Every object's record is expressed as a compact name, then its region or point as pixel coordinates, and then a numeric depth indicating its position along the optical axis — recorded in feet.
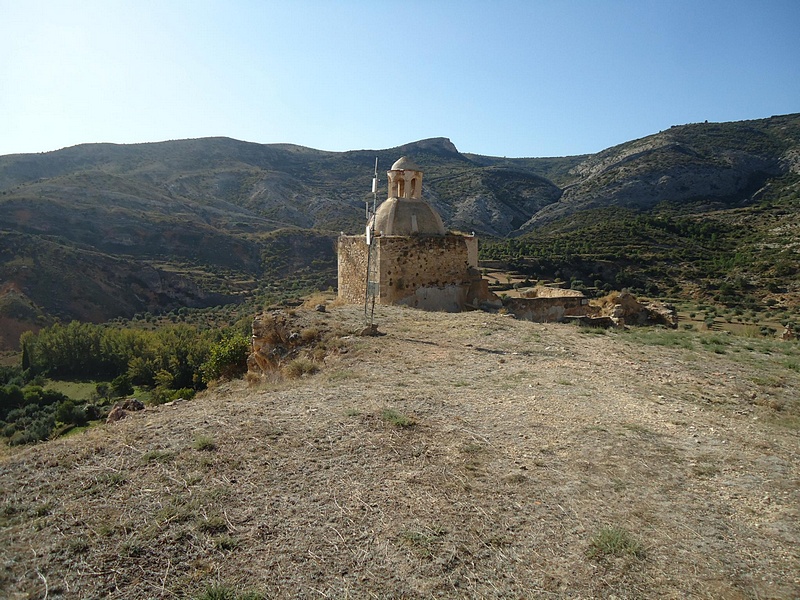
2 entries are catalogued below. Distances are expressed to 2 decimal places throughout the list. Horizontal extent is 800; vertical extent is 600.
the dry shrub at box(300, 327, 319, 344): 28.30
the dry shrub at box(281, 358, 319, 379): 23.98
